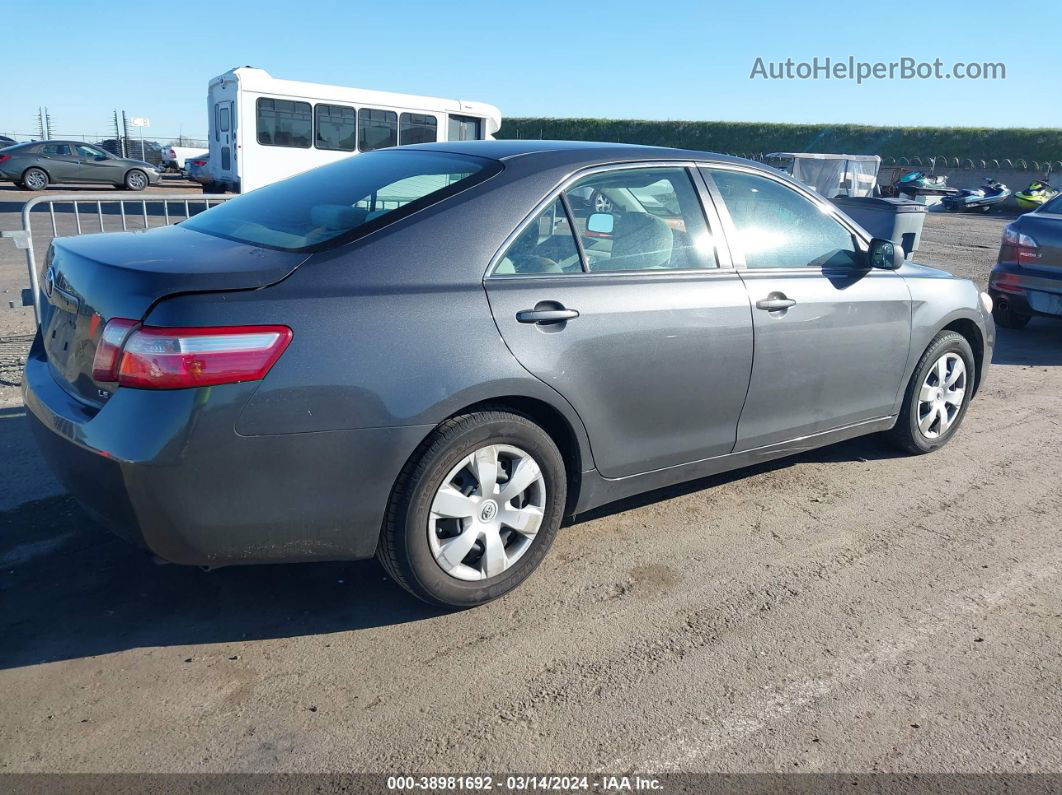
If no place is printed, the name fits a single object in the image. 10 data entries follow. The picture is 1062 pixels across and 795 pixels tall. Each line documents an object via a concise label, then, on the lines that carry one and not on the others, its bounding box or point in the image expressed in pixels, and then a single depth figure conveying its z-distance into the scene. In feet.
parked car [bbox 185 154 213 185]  69.86
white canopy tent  77.46
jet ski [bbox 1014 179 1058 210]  99.14
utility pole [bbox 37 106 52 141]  113.60
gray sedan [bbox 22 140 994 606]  8.74
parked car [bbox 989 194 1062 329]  26.84
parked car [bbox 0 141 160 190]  75.41
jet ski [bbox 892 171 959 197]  107.65
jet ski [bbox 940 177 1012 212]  103.71
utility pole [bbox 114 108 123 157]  112.27
